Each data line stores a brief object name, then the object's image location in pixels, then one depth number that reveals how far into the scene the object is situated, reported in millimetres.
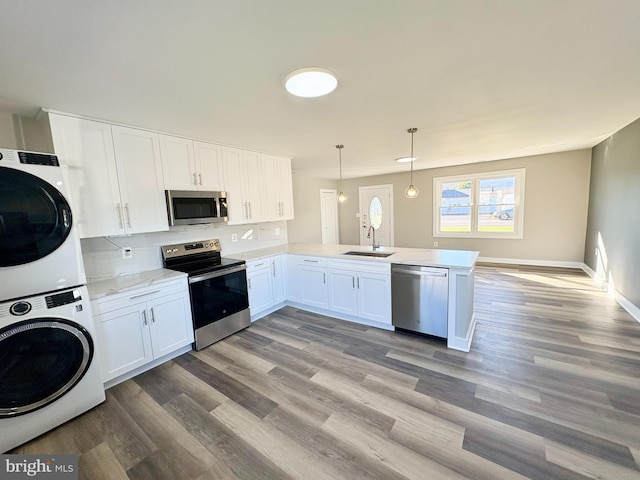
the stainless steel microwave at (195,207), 2871
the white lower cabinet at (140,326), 2203
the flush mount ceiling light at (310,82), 1701
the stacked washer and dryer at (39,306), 1675
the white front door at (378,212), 7375
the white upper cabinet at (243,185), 3502
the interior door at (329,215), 7270
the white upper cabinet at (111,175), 2252
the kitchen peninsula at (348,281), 2672
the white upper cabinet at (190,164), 2891
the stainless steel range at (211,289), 2842
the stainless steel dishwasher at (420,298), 2734
